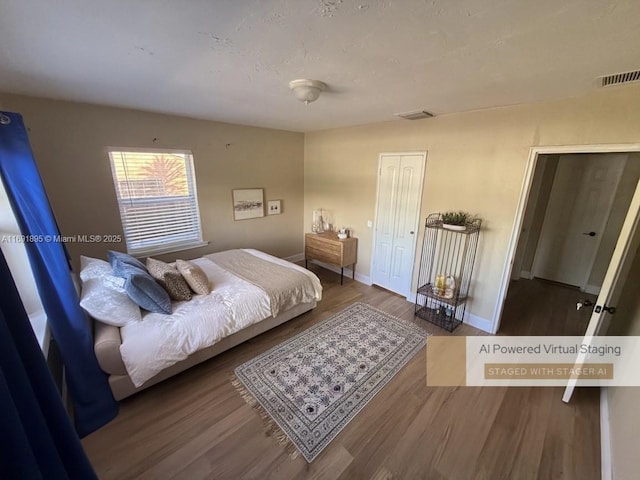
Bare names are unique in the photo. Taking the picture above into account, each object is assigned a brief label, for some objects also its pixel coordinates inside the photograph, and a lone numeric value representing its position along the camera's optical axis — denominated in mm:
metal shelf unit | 3070
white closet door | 3406
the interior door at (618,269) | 1641
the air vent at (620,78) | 1694
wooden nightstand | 4066
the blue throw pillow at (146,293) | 2102
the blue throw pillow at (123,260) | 2425
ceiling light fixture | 1934
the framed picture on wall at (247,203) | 4070
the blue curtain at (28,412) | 593
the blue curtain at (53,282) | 1638
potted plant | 2848
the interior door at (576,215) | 3738
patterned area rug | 1867
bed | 1894
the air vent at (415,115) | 2887
